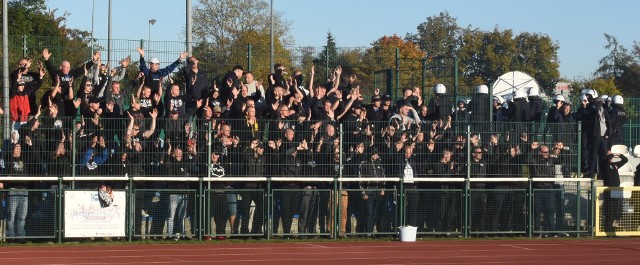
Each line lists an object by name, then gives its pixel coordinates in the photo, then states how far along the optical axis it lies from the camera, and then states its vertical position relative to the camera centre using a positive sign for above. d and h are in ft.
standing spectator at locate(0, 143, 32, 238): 70.18 -3.35
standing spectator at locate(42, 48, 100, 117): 73.77 +3.82
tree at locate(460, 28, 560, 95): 332.60 +24.16
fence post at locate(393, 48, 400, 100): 99.00 +5.23
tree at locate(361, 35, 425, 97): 103.50 +6.82
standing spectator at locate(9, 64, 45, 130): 73.77 +2.95
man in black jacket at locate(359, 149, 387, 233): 77.10 -3.30
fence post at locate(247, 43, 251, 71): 89.86 +6.19
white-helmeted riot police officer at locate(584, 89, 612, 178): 88.79 +1.08
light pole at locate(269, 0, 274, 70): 96.58 +6.64
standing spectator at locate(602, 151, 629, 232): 81.87 -2.70
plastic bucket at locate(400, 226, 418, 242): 75.72 -5.50
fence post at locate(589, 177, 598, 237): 81.00 -4.14
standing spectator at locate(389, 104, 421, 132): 77.51 +1.60
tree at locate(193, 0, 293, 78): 202.39 +20.27
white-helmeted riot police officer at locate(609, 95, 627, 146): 90.89 +1.94
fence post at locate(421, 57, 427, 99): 96.94 +5.23
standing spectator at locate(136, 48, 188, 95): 77.82 +4.53
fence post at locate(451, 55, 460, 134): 91.75 +4.69
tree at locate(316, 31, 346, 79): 95.45 +6.52
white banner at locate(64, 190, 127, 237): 71.67 -4.34
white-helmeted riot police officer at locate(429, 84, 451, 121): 84.48 +2.77
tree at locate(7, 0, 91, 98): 85.81 +18.54
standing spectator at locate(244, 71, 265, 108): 80.65 +3.53
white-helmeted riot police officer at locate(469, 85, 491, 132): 87.25 +2.68
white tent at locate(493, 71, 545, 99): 110.11 +5.63
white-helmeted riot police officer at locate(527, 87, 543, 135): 86.48 +2.72
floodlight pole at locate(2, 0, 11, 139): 70.49 +2.98
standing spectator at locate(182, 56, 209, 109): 78.95 +3.88
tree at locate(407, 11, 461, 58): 405.80 +36.14
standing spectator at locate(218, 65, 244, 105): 77.97 +3.64
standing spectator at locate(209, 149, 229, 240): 74.02 -3.38
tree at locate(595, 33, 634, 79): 334.44 +22.94
